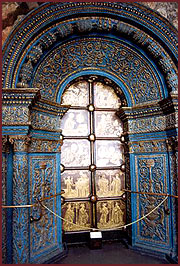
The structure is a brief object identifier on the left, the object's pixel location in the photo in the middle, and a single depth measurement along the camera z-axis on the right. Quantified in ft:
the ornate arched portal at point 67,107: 11.12
